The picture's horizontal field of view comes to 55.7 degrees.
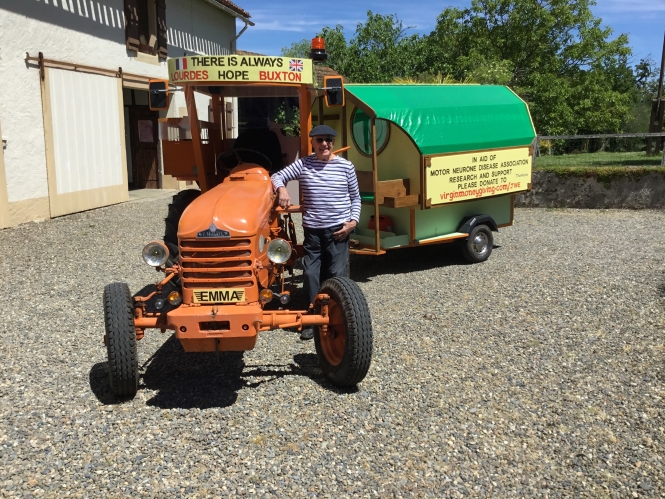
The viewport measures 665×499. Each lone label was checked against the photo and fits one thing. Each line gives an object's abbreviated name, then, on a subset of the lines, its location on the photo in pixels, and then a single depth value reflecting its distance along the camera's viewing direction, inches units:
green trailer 283.7
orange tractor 153.6
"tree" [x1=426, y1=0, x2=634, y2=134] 1219.9
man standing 194.9
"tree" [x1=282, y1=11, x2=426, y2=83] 1099.9
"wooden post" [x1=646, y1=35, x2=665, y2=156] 772.0
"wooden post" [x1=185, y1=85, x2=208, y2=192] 211.8
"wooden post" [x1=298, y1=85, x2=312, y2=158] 205.8
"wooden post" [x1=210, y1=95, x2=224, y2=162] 235.3
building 392.2
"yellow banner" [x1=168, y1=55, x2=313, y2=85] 185.8
